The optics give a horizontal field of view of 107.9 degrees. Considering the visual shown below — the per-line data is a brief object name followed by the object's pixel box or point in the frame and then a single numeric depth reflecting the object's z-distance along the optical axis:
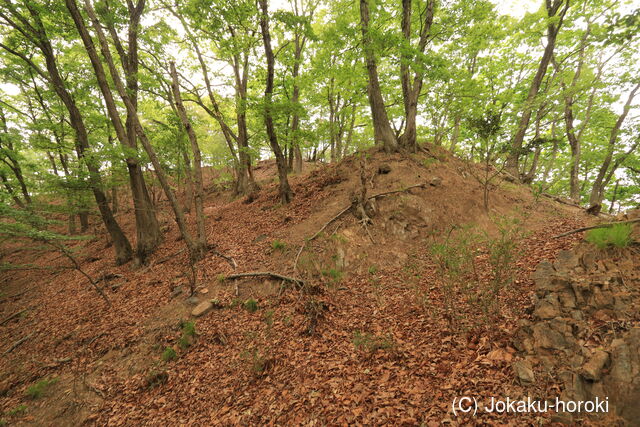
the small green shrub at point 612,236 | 3.73
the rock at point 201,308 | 6.38
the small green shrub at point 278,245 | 8.05
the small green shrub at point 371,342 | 4.25
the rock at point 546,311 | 3.44
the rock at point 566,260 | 4.16
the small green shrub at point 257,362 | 4.61
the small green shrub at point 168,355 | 5.36
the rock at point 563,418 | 2.46
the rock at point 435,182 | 8.82
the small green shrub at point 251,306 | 6.27
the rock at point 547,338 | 3.11
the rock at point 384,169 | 9.44
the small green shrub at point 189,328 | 5.77
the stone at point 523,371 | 2.92
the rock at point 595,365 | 2.63
